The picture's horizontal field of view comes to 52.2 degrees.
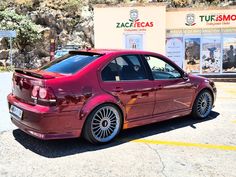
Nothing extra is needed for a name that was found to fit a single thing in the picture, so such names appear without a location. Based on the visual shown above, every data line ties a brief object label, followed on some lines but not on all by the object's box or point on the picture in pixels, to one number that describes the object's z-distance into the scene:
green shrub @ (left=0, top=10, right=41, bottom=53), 19.74
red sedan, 3.54
